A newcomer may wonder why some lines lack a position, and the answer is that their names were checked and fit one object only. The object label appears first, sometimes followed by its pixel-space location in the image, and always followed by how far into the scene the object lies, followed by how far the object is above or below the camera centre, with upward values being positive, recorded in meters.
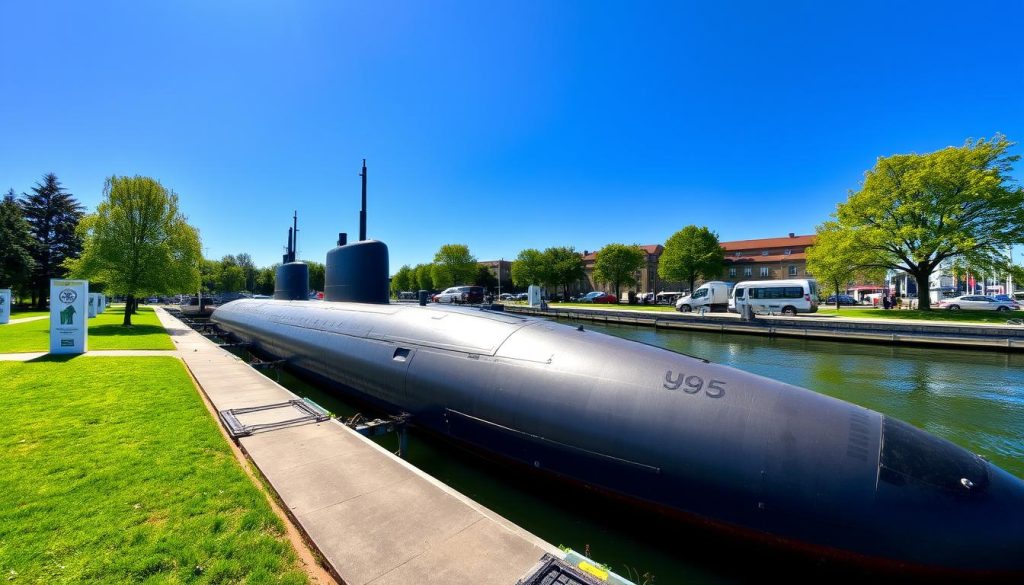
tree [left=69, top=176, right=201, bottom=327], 21.31 +2.90
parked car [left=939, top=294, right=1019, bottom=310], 31.62 -0.56
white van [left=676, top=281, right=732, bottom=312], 34.06 +0.04
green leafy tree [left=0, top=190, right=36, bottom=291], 31.48 +3.72
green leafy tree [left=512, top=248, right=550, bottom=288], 69.31 +4.73
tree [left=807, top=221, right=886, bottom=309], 29.23 +2.59
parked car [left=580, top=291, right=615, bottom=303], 59.62 -0.23
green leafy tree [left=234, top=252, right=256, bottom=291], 93.28 +5.20
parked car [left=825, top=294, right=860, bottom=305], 51.91 -0.43
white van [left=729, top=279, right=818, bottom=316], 28.84 +0.04
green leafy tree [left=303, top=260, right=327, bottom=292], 92.81 +4.28
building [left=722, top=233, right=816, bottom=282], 68.62 +6.31
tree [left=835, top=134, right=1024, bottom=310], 25.45 +5.54
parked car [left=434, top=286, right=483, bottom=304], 42.53 +0.13
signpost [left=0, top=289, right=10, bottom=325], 21.17 -0.51
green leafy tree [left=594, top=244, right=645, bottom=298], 63.88 +5.11
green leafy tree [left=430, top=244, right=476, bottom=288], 78.38 +5.70
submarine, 3.32 -1.50
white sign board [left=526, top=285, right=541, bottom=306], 41.56 +0.04
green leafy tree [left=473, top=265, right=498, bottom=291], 81.79 +3.58
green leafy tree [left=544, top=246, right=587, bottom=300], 68.12 +4.98
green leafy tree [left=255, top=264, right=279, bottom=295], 93.88 +3.39
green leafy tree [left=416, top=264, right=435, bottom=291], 89.69 +4.04
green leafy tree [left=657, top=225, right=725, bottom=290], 55.00 +5.37
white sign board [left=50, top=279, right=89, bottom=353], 12.44 -0.62
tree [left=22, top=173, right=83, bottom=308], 37.78 +6.34
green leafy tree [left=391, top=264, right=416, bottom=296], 98.88 +3.95
